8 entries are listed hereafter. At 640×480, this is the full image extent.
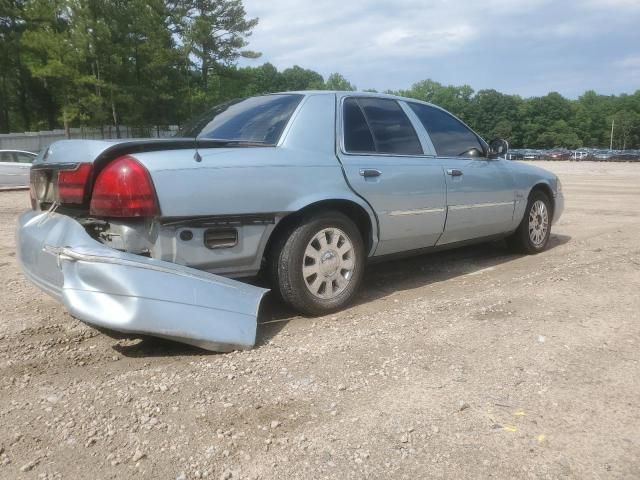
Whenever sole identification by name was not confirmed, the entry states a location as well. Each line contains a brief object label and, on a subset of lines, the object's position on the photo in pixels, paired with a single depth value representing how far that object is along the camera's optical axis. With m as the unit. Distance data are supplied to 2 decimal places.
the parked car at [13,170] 16.66
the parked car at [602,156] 60.16
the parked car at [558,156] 65.81
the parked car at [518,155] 65.00
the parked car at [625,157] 58.66
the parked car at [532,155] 67.62
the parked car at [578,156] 63.00
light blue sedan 2.86
